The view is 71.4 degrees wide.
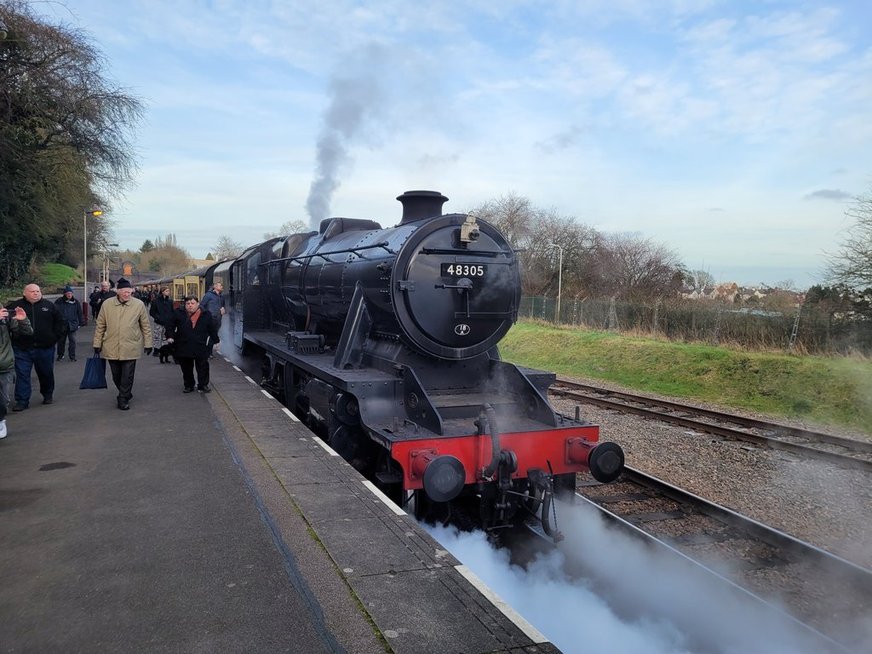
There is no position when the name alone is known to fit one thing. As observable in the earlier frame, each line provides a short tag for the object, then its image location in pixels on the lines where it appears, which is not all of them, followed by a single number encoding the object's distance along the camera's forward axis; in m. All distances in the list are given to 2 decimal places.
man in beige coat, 7.14
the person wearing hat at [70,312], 12.01
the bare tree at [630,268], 35.41
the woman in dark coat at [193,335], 8.15
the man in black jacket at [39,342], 7.24
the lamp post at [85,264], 26.54
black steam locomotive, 4.59
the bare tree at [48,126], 15.78
